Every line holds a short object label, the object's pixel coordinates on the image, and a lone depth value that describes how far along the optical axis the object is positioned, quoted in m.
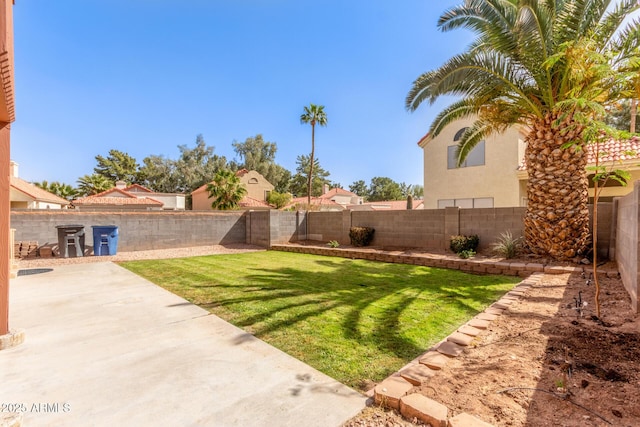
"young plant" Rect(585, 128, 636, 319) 3.47
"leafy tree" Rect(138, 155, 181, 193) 48.69
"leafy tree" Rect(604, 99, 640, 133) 22.55
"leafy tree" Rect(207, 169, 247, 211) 27.08
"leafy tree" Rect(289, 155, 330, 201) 51.59
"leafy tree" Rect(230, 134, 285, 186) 47.38
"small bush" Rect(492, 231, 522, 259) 8.75
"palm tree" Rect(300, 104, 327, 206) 26.08
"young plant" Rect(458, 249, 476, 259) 9.16
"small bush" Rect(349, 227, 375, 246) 12.82
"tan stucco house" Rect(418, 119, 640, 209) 14.59
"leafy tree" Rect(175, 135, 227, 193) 47.06
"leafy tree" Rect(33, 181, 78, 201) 36.81
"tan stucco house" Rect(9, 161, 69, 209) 19.22
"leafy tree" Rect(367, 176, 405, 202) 66.38
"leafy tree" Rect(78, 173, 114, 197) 38.50
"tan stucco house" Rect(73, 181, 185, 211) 24.23
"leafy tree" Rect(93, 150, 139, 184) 47.44
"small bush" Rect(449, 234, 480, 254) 9.80
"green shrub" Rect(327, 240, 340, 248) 13.05
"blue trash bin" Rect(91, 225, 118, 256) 11.45
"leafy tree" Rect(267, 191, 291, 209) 35.19
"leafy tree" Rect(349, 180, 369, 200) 71.38
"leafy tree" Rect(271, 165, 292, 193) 48.66
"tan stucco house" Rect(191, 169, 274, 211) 34.88
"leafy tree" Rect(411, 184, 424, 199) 77.09
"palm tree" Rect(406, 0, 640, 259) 7.09
